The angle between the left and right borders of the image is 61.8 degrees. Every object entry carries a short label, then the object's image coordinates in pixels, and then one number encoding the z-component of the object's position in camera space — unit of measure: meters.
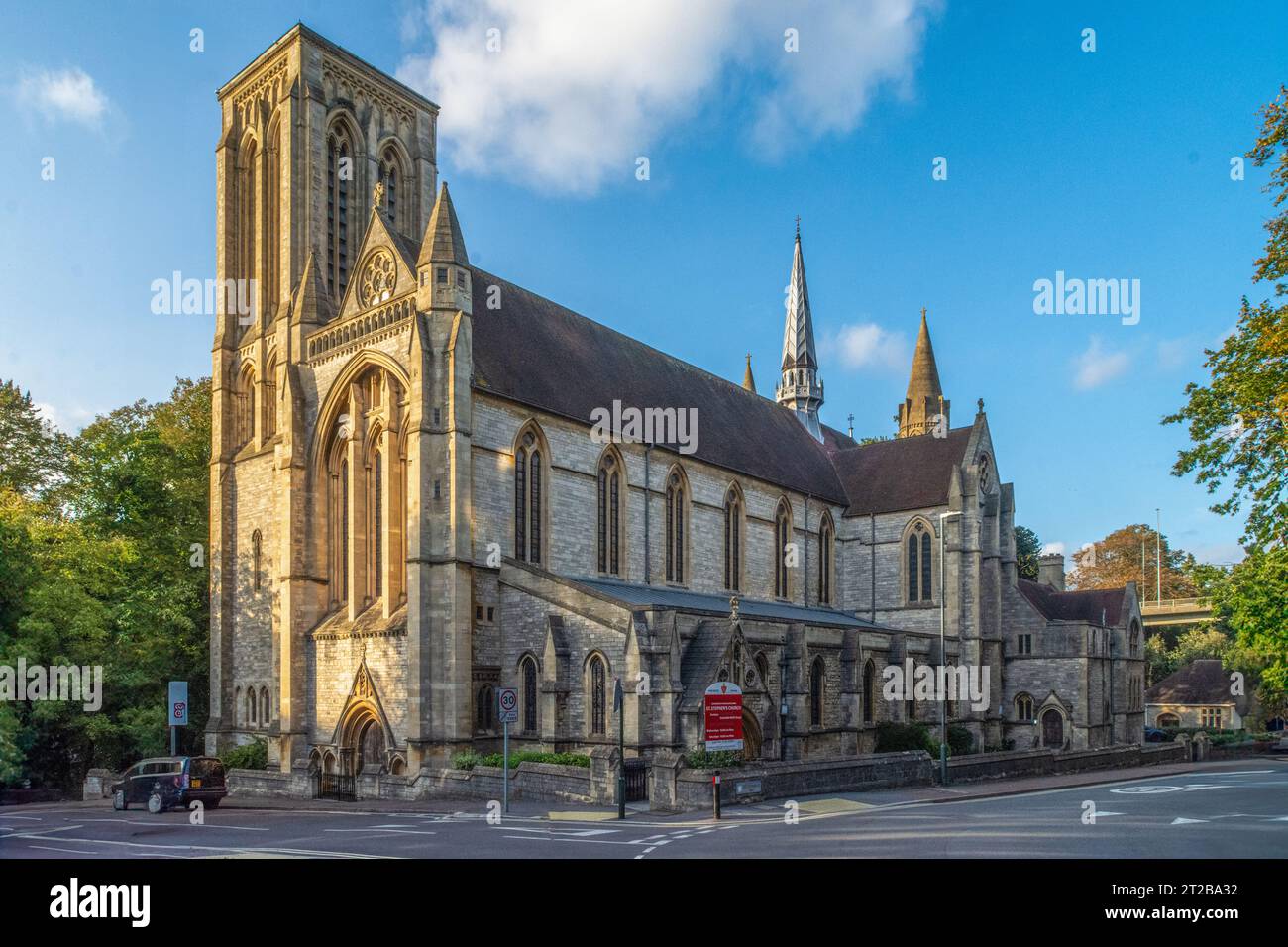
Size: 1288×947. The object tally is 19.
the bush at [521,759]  26.72
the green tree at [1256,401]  18.17
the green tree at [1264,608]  18.39
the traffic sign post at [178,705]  25.27
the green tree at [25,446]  43.69
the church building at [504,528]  29.19
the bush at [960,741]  39.97
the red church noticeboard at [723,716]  24.69
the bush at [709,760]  24.97
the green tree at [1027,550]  73.12
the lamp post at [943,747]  28.95
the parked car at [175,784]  25.77
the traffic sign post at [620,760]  21.88
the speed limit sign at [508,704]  22.46
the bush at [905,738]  37.50
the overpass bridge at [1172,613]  71.81
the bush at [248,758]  33.53
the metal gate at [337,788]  29.00
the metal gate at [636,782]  24.25
